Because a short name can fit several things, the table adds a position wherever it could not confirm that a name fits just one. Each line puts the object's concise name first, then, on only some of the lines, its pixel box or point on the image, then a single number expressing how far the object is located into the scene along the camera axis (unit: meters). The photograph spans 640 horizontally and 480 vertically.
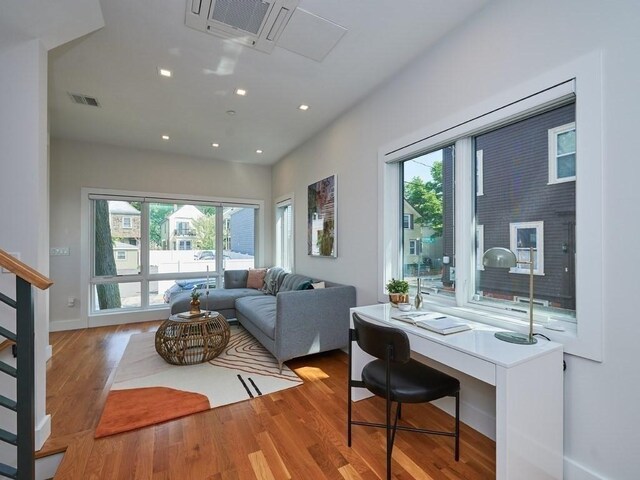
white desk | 1.28
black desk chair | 1.51
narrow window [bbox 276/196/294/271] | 4.96
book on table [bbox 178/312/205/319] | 3.07
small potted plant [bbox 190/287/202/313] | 3.15
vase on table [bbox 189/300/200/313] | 3.14
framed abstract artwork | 3.59
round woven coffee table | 2.91
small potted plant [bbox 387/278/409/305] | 2.30
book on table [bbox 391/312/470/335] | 1.69
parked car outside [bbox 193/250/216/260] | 5.17
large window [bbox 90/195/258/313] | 4.56
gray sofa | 2.80
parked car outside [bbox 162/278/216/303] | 4.98
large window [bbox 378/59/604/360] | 1.40
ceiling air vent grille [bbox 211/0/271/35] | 1.84
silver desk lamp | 1.48
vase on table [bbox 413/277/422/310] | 2.27
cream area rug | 2.12
